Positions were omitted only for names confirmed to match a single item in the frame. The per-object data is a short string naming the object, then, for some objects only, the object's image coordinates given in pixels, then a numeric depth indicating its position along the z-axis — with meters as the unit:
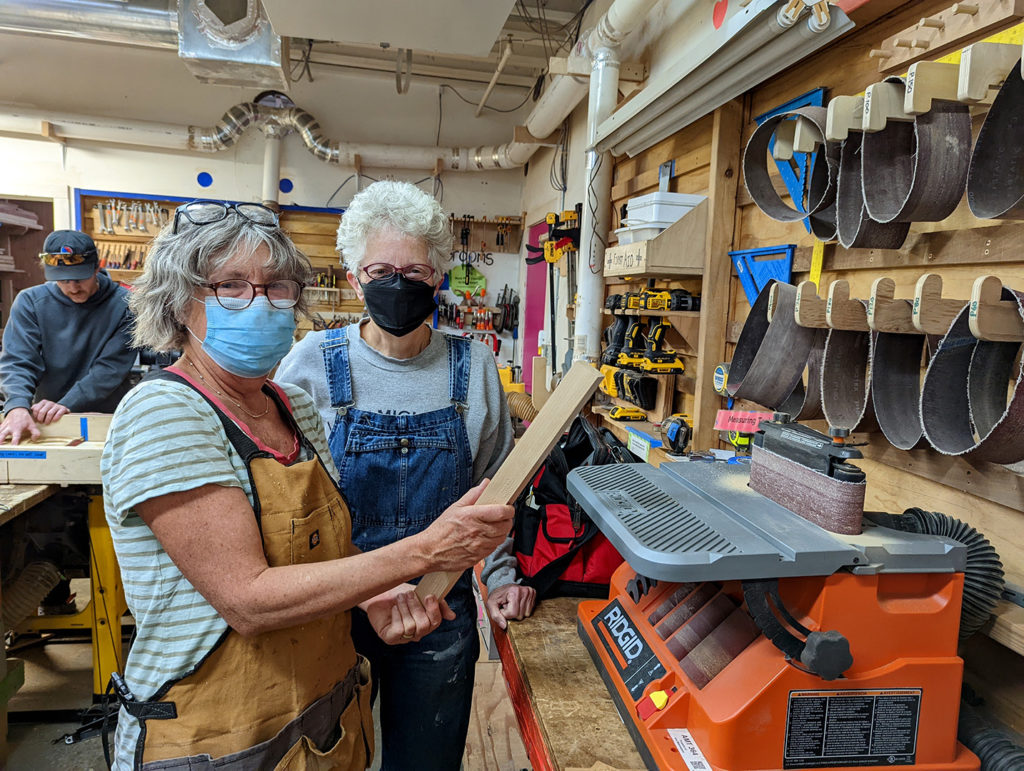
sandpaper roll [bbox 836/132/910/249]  1.24
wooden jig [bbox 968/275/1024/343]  0.93
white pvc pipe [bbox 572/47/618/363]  3.44
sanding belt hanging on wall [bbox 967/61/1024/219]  0.95
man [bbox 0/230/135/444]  3.07
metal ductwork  4.03
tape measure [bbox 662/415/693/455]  2.33
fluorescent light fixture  1.55
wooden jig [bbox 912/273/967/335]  1.04
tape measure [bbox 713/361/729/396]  1.72
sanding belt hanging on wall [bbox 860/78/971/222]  1.06
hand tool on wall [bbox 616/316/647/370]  2.82
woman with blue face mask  0.90
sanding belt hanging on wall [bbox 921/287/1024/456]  0.99
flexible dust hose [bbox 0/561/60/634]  2.46
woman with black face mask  1.44
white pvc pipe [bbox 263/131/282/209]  5.84
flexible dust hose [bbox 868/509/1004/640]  0.96
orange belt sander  0.82
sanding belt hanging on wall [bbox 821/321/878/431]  1.29
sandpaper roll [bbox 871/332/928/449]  1.21
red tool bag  1.53
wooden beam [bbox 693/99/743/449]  2.22
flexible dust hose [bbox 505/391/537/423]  4.48
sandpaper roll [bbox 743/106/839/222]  1.30
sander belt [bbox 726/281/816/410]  1.39
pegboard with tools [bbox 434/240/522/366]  6.27
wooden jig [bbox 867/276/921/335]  1.12
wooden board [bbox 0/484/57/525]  2.13
